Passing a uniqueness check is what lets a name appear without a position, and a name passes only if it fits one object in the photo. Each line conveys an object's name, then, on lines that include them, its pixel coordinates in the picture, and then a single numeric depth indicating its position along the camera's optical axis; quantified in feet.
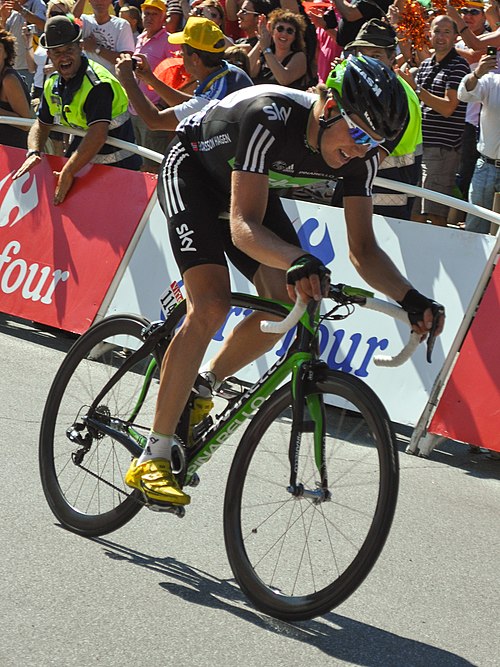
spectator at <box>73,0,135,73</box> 37.06
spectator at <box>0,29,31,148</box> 31.30
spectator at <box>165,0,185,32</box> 37.93
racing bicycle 12.53
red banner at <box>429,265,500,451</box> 21.58
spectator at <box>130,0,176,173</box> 35.58
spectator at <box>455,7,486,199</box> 30.40
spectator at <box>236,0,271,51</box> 35.76
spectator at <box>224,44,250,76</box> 30.81
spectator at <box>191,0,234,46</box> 34.68
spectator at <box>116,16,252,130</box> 25.61
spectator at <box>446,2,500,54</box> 29.76
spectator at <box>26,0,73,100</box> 33.82
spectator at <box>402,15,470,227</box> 30.04
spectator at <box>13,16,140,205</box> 27.71
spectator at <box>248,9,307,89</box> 30.45
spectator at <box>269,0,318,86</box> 30.71
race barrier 22.67
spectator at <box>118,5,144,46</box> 41.16
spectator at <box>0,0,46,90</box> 44.01
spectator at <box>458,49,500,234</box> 27.84
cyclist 12.88
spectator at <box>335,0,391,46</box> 32.83
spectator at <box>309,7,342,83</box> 34.14
